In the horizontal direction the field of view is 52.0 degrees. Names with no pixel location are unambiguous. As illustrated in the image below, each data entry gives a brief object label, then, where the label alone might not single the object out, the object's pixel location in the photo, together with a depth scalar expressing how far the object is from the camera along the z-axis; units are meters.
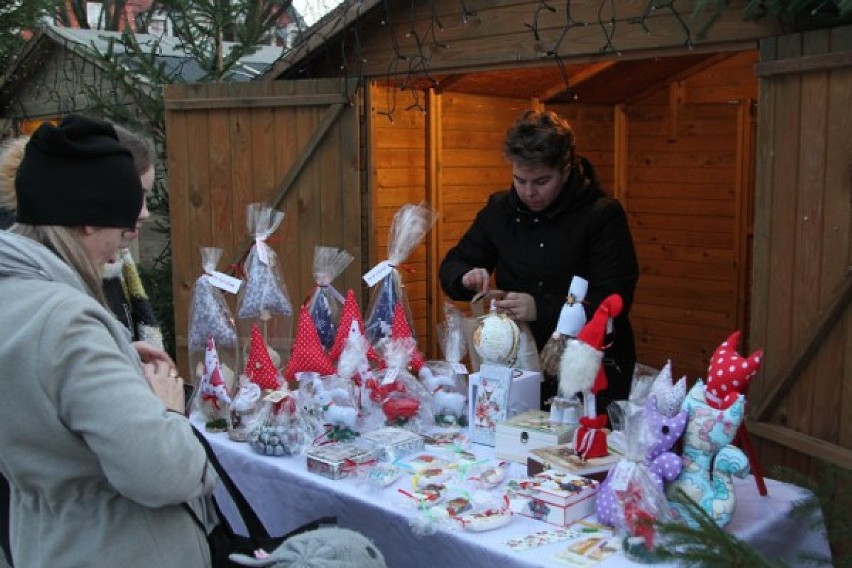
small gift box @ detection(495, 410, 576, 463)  2.38
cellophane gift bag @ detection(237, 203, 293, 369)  3.25
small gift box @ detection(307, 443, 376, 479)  2.42
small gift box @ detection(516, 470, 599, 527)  2.05
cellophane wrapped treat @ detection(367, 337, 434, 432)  2.79
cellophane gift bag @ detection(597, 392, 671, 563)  1.94
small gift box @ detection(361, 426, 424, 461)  2.52
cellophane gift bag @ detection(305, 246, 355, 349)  3.16
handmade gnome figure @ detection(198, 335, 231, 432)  2.92
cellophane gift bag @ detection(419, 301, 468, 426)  2.84
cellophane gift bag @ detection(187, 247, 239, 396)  3.12
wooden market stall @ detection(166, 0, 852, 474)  3.13
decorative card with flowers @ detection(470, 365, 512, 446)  2.61
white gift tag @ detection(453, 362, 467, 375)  2.87
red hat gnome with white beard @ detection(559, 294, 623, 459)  2.23
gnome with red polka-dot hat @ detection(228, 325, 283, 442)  2.77
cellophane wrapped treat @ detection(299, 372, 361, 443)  2.68
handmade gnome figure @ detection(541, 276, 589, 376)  2.53
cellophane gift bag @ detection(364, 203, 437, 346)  3.16
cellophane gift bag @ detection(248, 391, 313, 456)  2.63
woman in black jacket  3.12
